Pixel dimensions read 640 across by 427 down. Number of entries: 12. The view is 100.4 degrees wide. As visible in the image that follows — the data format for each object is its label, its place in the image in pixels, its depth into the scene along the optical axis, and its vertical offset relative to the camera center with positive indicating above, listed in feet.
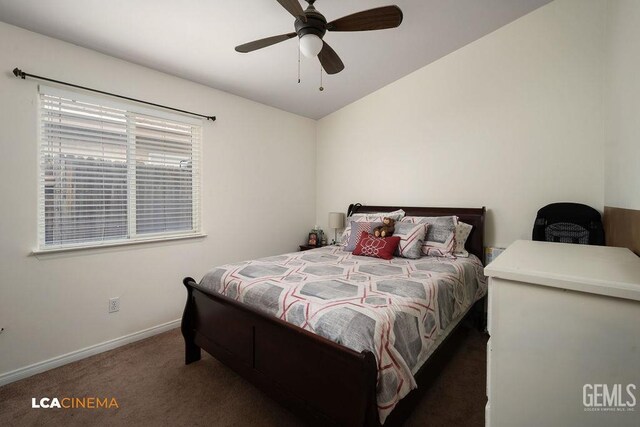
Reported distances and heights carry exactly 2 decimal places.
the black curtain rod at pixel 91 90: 6.21 +3.25
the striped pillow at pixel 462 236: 8.43 -0.78
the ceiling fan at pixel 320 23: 4.93 +3.70
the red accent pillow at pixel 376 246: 8.18 -1.10
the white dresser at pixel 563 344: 2.04 -1.12
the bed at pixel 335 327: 3.78 -2.04
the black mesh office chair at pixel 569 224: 6.70 -0.32
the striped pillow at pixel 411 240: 8.21 -0.90
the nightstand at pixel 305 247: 12.66 -1.74
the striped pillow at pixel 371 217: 9.67 -0.23
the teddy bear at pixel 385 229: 8.75 -0.60
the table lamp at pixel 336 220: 12.21 -0.43
